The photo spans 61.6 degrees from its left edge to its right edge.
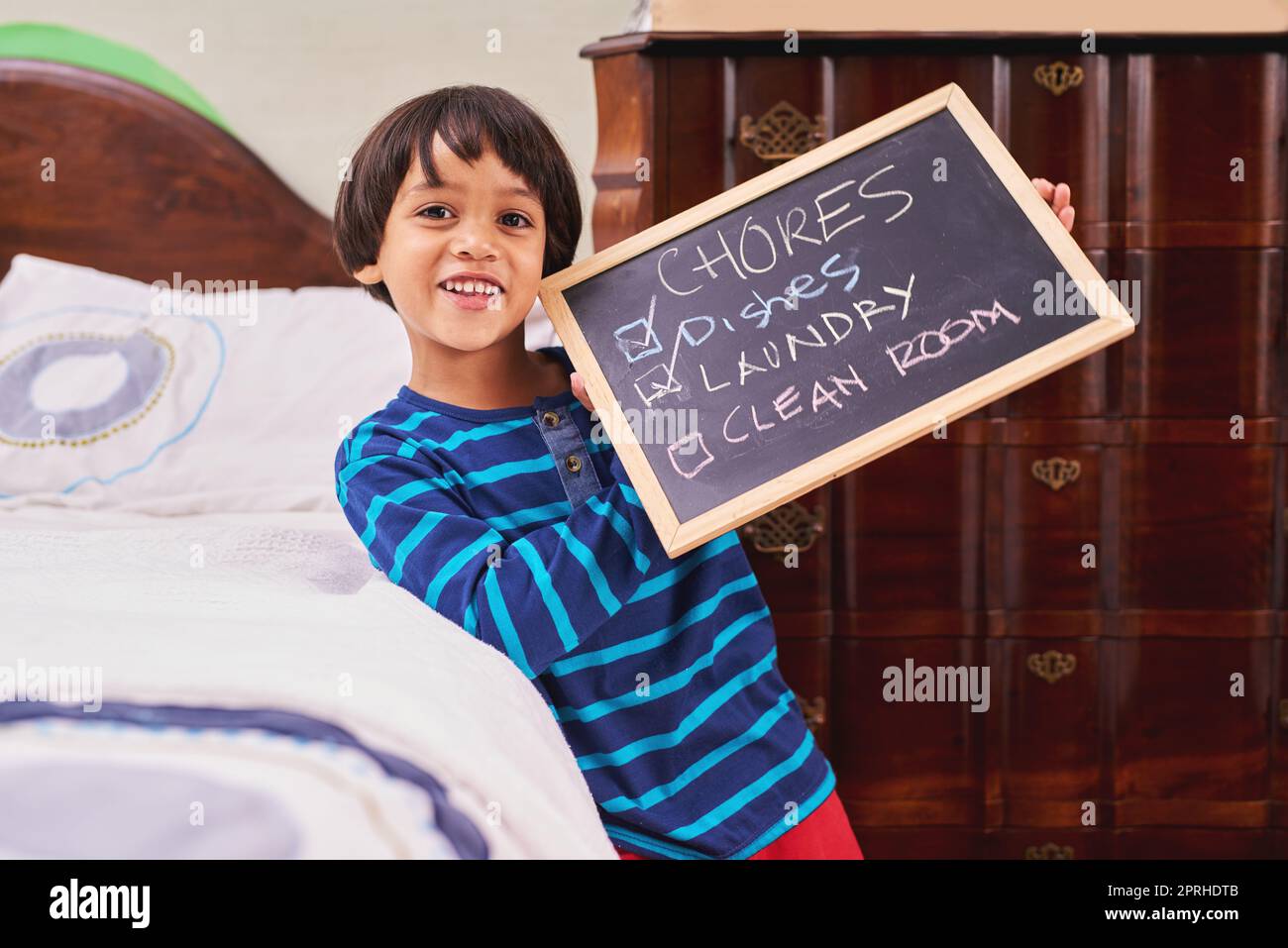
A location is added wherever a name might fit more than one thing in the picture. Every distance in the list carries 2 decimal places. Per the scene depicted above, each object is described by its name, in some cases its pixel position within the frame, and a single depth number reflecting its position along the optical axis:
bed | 0.61
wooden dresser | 1.45
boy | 0.88
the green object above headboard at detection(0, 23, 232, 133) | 2.09
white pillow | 1.50
